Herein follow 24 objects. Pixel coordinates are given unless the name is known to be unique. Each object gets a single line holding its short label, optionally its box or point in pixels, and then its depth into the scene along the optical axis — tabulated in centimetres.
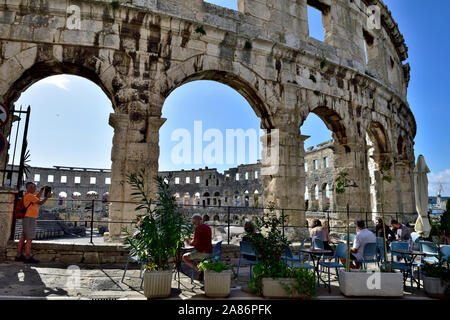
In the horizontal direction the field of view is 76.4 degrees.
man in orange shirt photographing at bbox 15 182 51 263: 508
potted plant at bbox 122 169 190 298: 353
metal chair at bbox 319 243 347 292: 457
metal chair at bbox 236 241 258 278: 467
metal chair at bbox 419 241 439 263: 495
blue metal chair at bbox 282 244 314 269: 413
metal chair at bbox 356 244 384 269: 455
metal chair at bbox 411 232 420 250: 602
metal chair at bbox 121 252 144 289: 416
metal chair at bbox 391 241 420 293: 439
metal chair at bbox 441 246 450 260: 475
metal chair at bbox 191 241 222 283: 463
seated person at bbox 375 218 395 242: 731
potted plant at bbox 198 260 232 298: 366
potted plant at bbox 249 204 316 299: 361
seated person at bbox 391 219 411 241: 688
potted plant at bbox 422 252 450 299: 389
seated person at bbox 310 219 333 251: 551
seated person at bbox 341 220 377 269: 480
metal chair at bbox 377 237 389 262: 504
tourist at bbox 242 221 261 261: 419
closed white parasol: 854
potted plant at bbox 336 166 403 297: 377
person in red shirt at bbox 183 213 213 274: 464
